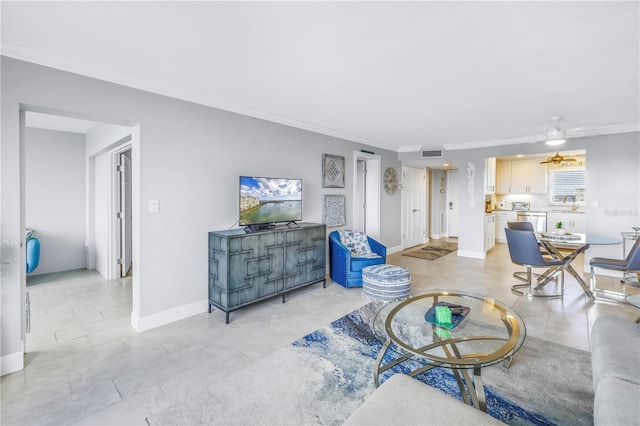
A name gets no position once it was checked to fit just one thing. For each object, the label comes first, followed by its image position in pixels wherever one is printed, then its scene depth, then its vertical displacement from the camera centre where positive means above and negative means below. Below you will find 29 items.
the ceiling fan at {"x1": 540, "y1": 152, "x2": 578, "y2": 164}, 5.44 +0.91
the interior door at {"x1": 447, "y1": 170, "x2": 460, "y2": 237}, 8.79 +0.15
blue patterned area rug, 1.74 -1.22
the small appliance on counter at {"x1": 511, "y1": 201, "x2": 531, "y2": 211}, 7.81 +0.08
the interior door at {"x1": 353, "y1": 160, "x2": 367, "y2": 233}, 6.14 +0.31
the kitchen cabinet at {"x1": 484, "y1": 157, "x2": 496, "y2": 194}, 6.10 +0.73
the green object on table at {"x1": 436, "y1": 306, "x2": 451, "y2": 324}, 2.16 -0.79
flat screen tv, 3.43 +0.09
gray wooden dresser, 3.05 -0.64
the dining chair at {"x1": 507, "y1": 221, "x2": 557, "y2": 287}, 4.75 -0.32
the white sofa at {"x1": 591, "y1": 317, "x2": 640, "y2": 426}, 1.19 -0.81
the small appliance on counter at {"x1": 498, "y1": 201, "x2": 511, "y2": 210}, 8.18 +0.08
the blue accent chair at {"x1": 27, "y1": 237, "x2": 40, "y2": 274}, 3.87 -0.61
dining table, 3.65 -0.41
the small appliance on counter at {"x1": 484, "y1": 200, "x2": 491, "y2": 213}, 7.53 +0.05
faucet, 7.21 +0.18
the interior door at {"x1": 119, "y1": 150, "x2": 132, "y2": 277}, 4.54 -0.06
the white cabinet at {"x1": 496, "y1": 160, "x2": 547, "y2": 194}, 7.54 +0.82
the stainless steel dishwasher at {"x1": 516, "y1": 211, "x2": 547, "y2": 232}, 7.33 -0.28
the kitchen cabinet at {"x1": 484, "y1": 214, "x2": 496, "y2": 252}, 6.30 -0.55
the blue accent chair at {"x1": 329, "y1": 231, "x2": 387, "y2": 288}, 4.13 -0.79
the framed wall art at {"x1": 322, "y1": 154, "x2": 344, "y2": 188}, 4.76 +0.61
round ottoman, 3.62 -0.95
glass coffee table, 1.62 -0.86
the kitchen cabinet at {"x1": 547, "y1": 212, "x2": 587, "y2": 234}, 6.92 -0.29
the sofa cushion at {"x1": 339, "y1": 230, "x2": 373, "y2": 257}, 4.73 -0.56
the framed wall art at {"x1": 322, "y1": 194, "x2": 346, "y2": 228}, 4.80 -0.04
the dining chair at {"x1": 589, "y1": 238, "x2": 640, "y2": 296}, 3.37 -0.69
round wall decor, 6.28 +0.59
